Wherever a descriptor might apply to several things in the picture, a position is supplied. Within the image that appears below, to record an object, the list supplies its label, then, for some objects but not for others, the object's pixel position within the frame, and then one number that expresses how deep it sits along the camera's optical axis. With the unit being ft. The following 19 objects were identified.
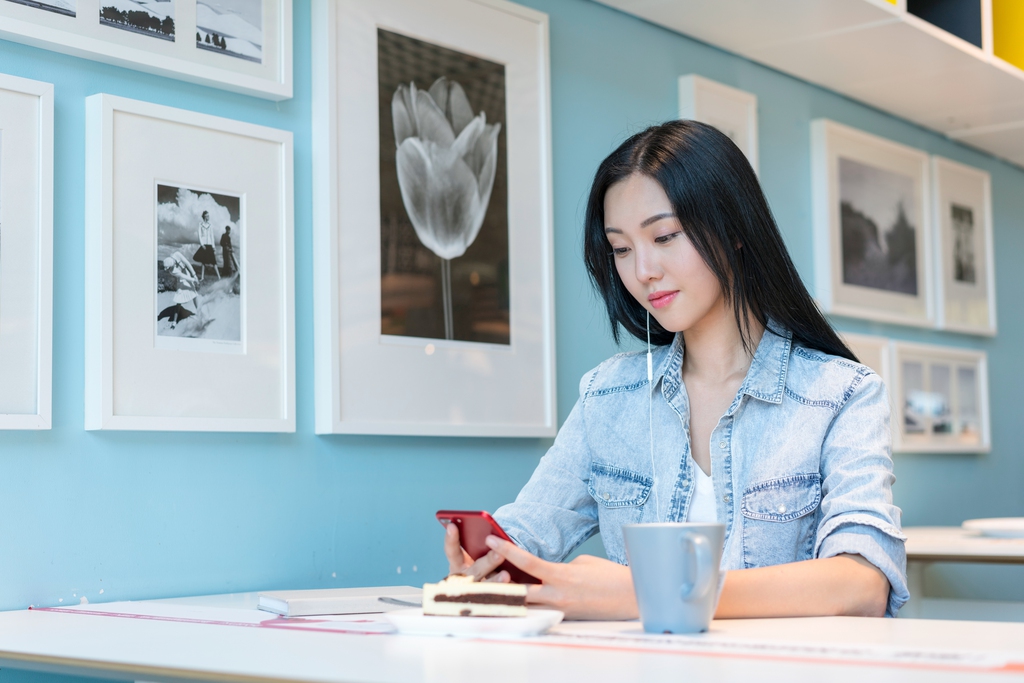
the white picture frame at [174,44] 4.63
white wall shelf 7.57
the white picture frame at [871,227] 9.09
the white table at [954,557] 6.88
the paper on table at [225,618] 3.34
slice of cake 3.16
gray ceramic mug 2.89
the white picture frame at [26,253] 4.45
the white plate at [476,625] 2.97
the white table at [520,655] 2.38
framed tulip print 5.67
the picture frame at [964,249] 10.39
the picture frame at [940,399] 9.79
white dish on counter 7.51
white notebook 3.80
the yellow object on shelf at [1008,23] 8.94
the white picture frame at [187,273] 4.75
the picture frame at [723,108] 7.98
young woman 4.16
